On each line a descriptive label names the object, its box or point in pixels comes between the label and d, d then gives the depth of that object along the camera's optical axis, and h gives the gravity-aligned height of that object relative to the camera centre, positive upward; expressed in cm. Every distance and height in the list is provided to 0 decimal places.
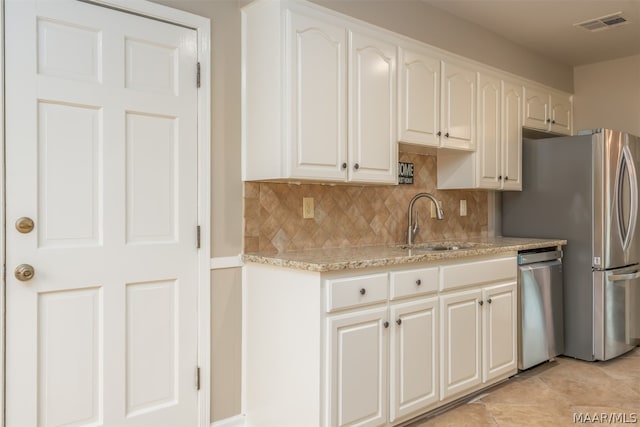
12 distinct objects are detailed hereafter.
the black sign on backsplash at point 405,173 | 343 +27
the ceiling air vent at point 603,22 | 355 +138
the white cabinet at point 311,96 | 239 +59
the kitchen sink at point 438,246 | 327 -24
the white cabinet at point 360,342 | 219 -64
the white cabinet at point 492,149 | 354 +46
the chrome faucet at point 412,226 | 335 -10
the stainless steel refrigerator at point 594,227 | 362 -12
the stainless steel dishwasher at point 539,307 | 335 -67
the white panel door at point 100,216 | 193 -2
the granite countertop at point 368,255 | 223 -23
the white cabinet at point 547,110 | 403 +86
